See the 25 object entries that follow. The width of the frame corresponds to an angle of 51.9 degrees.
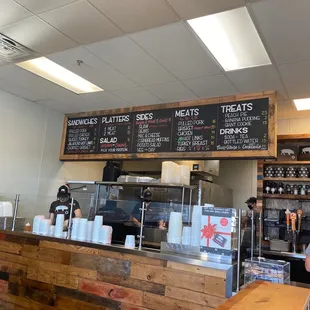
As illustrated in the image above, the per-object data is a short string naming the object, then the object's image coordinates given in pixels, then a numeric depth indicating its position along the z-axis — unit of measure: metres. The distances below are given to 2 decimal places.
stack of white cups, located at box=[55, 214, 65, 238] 3.22
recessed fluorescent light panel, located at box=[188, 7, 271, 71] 2.27
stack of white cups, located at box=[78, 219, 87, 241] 3.07
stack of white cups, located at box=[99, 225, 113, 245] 2.96
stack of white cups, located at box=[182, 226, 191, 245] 2.57
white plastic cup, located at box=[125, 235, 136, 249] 2.84
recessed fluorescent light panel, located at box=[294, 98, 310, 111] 3.70
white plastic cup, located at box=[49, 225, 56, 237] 3.28
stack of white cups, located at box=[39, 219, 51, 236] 3.32
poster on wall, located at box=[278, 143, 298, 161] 4.93
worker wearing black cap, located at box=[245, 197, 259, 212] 4.17
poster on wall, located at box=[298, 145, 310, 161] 4.81
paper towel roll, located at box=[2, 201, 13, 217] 3.72
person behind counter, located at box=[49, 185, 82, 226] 3.57
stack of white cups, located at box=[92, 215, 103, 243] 3.01
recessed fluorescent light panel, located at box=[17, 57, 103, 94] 3.26
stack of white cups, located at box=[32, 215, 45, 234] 3.37
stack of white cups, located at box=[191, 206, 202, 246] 2.51
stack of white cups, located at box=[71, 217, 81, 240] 3.10
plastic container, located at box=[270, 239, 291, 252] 4.39
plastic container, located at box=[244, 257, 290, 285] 2.10
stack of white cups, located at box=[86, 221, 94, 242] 3.07
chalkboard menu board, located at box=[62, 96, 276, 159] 3.35
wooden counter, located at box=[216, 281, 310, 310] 1.22
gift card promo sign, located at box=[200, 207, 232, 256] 2.33
